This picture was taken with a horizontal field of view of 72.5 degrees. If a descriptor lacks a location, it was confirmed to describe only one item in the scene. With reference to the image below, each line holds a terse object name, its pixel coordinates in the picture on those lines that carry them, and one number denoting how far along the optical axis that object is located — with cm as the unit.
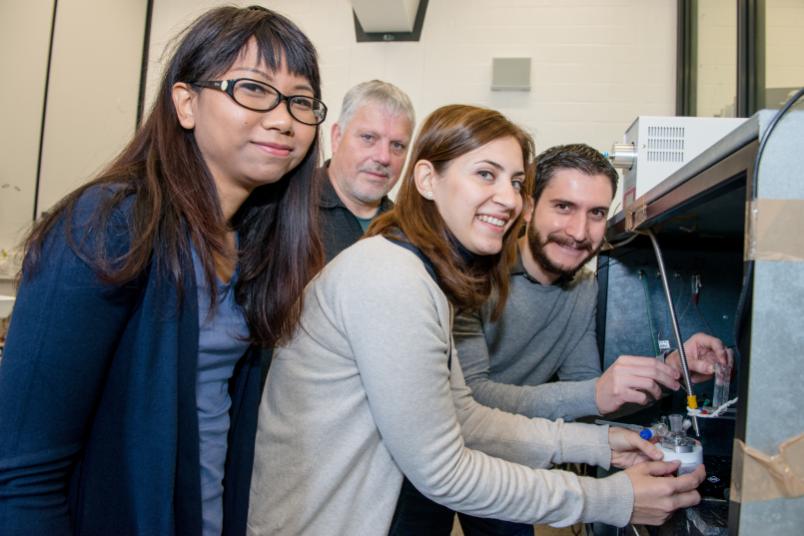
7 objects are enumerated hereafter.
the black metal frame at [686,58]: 285
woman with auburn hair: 73
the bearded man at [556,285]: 136
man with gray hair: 176
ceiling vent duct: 293
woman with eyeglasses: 55
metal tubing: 91
